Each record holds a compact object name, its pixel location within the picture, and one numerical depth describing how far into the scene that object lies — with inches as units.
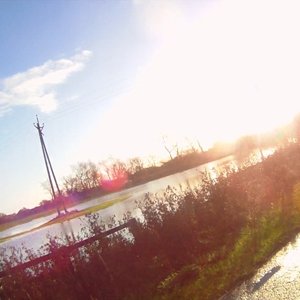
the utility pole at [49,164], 1554.9
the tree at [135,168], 3419.2
